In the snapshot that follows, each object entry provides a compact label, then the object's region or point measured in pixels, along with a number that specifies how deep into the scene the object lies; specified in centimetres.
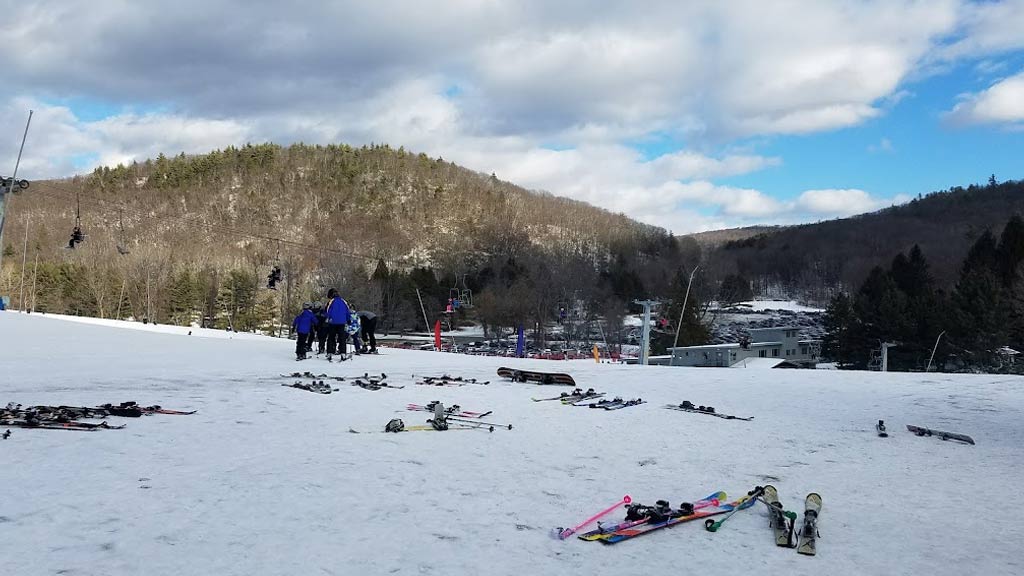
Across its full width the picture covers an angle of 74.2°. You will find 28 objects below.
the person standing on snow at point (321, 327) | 1897
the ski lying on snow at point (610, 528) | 492
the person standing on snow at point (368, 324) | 2136
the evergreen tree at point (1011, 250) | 5378
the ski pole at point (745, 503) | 526
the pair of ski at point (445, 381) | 1407
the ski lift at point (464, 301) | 4167
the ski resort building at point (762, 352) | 5491
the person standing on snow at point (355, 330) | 2024
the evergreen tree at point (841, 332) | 5559
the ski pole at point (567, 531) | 493
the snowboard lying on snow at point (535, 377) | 1454
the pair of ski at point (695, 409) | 1091
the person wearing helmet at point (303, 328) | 1795
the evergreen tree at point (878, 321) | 5181
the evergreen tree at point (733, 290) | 11050
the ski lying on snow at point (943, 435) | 895
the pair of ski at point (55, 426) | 759
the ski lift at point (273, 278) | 3165
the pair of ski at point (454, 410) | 985
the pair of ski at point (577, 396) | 1203
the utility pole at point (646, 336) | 2739
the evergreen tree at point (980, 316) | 4638
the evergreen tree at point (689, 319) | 6556
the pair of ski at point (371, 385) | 1316
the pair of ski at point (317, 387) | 1221
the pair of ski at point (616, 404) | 1138
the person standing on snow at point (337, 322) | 1809
